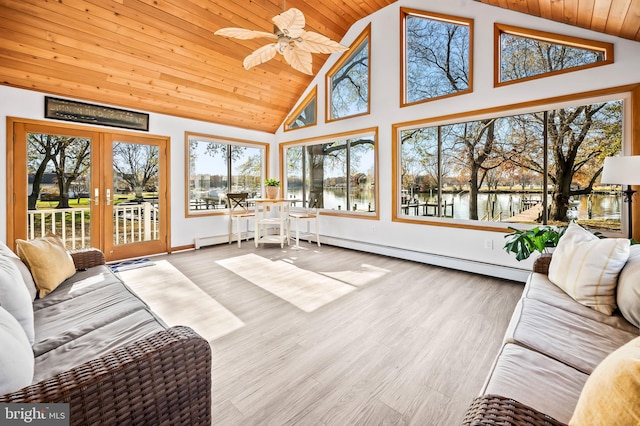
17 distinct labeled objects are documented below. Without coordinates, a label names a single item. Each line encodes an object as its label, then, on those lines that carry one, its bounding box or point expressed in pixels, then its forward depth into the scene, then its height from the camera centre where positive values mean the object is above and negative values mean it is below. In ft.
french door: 12.80 +1.10
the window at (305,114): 20.13 +6.62
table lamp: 7.93 +1.02
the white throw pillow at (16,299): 4.36 -1.31
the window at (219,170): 18.70 +2.71
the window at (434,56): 13.78 +7.46
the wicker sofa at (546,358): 3.00 -2.08
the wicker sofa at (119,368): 2.91 -1.96
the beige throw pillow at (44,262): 6.59 -1.18
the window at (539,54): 10.61 +5.85
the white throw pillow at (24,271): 6.08 -1.25
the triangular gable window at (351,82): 17.49 +7.79
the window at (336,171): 17.79 +2.50
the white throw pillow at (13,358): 2.76 -1.45
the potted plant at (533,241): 9.31 -1.03
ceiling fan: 8.40 +5.26
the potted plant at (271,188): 18.84 +1.35
